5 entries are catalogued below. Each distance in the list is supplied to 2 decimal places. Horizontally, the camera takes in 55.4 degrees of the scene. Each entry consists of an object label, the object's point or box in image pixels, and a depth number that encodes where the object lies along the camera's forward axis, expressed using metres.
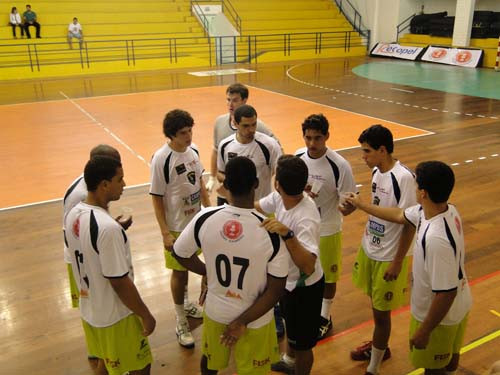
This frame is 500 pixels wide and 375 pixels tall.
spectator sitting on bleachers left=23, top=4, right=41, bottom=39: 20.94
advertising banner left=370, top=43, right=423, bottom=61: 24.66
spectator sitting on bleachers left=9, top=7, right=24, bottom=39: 20.59
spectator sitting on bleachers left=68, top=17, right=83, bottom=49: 21.50
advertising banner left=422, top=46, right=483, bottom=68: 21.89
